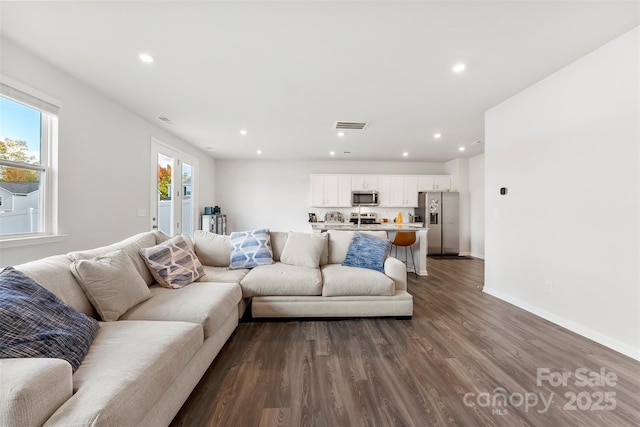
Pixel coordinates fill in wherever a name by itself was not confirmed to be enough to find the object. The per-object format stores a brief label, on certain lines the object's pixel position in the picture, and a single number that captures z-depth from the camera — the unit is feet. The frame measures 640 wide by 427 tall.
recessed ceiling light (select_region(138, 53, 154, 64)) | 7.63
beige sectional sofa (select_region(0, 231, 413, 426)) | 2.96
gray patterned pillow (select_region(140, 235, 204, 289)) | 7.52
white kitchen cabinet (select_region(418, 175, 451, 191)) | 22.84
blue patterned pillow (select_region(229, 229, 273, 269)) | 10.03
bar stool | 14.20
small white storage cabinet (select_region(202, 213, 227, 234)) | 19.74
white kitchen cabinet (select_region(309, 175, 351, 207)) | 22.52
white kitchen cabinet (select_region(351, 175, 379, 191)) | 22.65
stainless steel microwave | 22.45
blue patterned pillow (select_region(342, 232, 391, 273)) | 10.03
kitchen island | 14.76
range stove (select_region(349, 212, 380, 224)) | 23.20
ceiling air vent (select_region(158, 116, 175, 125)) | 12.95
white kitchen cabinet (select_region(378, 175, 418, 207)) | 22.81
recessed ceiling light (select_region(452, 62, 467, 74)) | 8.11
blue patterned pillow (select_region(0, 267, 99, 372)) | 3.49
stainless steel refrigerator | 21.65
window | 7.22
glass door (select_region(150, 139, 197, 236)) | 14.07
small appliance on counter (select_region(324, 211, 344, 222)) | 23.41
